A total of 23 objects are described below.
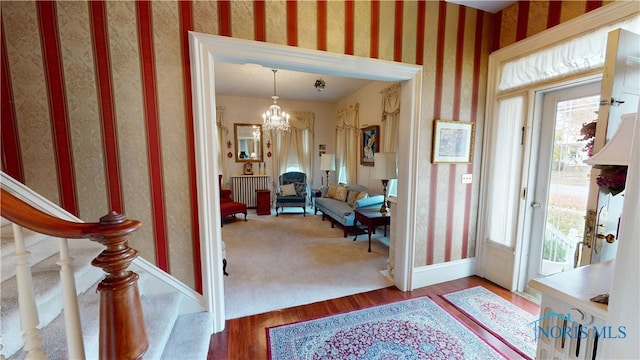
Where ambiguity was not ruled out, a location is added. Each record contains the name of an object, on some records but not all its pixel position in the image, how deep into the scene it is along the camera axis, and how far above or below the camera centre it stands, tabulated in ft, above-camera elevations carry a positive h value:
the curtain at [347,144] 18.66 +1.03
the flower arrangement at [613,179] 4.12 -0.35
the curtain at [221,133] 19.68 +1.86
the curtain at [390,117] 13.53 +2.26
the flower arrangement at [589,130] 4.91 +0.55
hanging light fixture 15.84 +2.43
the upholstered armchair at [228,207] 15.80 -3.33
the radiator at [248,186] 20.39 -2.53
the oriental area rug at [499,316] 6.17 -4.57
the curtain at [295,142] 21.48 +1.23
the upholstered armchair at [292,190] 19.33 -2.77
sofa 13.70 -2.92
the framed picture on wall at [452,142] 8.24 +0.51
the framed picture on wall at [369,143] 15.80 +0.89
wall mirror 20.66 +1.19
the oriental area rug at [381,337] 5.82 -4.62
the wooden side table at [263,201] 19.10 -3.52
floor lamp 20.47 -0.47
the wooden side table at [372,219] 11.69 -2.98
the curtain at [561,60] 6.00 +2.72
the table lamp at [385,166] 10.77 -0.41
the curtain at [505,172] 8.26 -0.51
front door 6.97 -0.67
